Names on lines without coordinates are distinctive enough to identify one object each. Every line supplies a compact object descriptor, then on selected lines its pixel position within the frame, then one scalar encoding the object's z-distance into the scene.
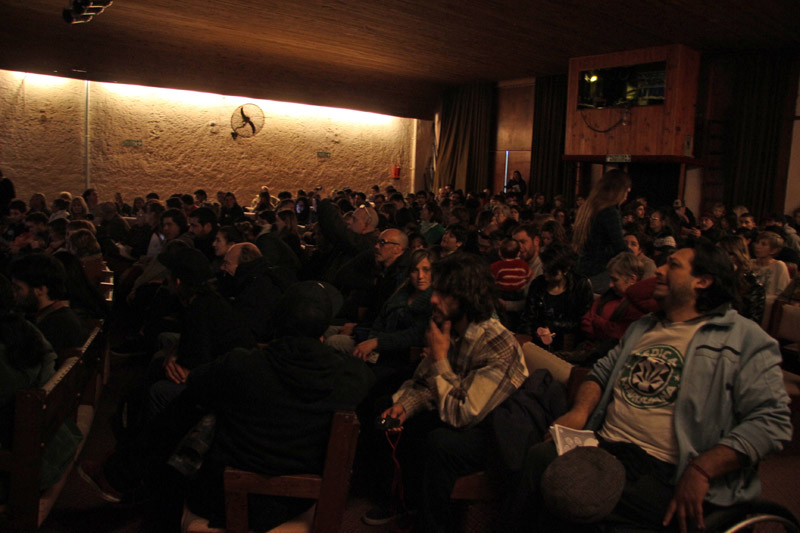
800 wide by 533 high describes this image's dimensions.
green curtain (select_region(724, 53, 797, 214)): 10.36
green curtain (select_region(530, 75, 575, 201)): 13.48
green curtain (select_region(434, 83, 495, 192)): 15.29
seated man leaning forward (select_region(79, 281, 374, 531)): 2.05
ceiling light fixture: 7.31
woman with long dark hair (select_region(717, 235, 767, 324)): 2.33
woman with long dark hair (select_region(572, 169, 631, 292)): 4.42
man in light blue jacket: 1.91
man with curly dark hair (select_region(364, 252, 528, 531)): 2.40
